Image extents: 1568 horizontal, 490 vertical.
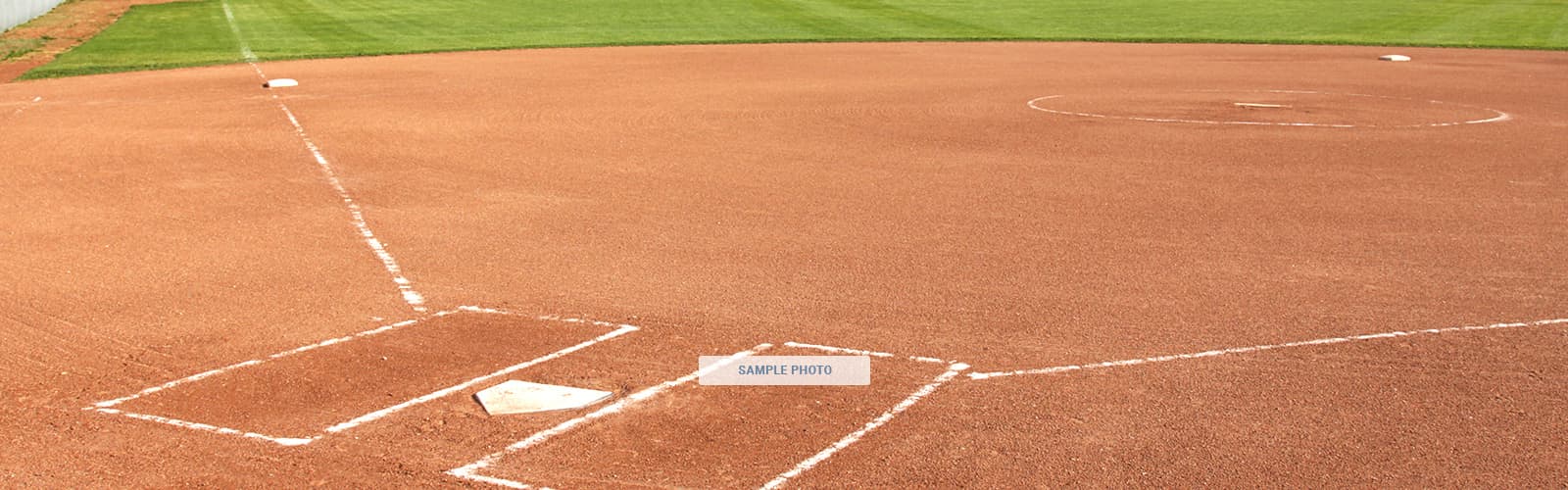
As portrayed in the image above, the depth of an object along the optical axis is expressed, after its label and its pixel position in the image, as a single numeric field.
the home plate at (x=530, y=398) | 6.42
